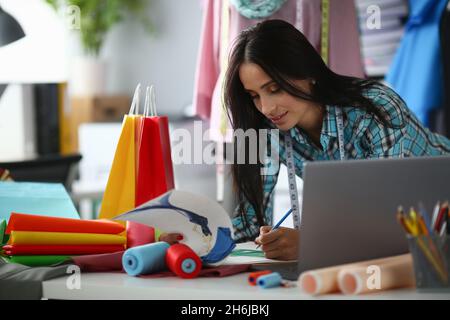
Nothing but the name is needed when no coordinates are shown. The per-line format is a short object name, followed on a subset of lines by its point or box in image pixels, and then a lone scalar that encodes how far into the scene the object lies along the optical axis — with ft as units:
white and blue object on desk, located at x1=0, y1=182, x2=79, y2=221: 9.44
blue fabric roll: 8.30
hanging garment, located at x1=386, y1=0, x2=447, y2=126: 15.42
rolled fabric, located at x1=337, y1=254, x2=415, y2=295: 7.68
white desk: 7.69
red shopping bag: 9.16
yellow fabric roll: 8.50
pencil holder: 7.65
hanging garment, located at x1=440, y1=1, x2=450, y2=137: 15.35
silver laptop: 7.84
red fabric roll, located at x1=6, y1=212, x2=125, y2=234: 8.50
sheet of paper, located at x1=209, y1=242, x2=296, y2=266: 8.83
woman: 9.58
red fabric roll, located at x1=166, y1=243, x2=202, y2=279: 8.25
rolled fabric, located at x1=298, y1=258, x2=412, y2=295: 7.65
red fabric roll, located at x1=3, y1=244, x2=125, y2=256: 8.52
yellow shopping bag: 9.17
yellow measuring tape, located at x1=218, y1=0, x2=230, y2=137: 12.72
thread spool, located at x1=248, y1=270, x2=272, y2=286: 8.02
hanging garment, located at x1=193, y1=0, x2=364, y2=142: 12.35
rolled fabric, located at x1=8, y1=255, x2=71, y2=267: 8.51
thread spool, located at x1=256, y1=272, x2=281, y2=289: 7.89
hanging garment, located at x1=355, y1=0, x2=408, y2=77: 16.51
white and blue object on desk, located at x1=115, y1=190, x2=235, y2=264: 8.21
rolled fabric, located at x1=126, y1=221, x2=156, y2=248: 9.01
